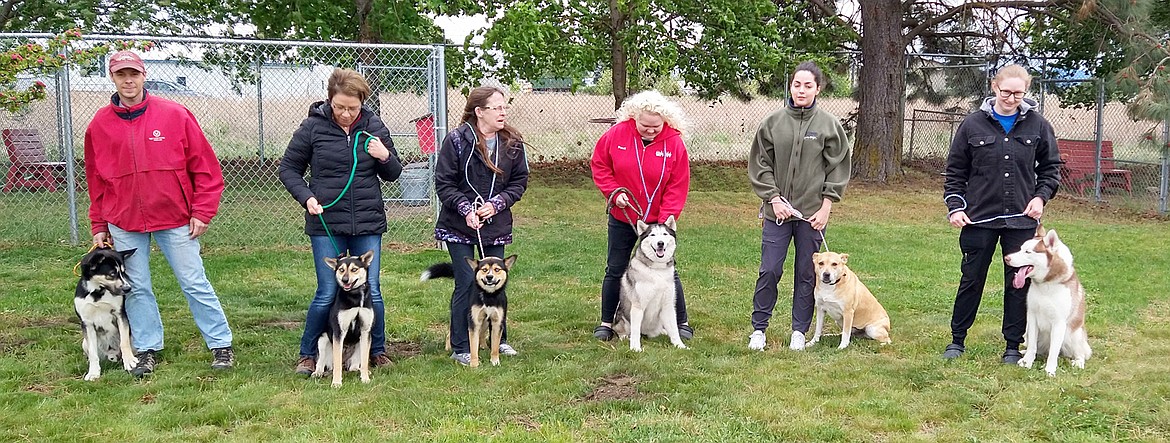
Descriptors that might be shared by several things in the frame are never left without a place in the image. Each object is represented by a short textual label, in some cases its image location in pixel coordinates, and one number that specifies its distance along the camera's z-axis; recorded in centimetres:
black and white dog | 413
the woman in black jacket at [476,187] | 444
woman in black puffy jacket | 417
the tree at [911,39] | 1273
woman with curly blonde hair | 475
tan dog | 471
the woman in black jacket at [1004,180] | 433
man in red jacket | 414
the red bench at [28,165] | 1020
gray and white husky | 467
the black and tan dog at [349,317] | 409
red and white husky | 418
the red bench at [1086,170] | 1264
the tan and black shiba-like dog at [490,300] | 436
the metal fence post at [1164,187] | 1097
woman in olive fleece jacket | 462
